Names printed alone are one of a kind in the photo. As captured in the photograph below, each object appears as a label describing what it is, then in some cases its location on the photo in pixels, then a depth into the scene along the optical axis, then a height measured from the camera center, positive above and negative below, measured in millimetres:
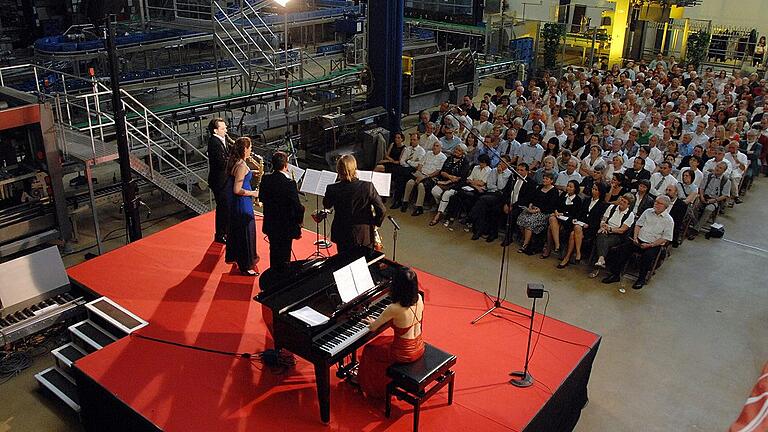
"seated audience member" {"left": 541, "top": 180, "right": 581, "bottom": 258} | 8375 -2750
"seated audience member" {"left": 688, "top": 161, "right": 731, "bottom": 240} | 9227 -2765
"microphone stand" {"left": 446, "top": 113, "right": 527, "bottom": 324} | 6293 -2994
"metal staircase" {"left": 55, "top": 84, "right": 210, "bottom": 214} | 8117 -2259
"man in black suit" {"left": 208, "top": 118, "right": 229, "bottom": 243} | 7070 -1893
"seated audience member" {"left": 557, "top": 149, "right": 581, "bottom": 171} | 9391 -2370
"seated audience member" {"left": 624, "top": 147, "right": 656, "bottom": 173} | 9242 -2367
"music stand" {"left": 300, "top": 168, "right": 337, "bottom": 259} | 7000 -2006
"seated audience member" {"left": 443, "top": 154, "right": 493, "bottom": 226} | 9297 -2750
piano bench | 4527 -2619
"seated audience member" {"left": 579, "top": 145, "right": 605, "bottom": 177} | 9133 -2357
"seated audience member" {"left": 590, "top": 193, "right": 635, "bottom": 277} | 7919 -2745
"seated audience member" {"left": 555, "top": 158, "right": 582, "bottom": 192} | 8805 -2429
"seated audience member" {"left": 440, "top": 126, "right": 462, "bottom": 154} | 10461 -2342
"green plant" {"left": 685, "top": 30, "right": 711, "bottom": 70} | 19406 -1568
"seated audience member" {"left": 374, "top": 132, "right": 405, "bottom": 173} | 10281 -2585
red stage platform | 4941 -3072
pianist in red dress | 4488 -2384
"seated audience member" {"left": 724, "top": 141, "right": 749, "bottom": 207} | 9680 -2451
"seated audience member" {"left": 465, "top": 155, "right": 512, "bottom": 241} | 9023 -2741
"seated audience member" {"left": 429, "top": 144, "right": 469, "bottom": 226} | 9562 -2704
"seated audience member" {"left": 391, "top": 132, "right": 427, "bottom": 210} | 10047 -2648
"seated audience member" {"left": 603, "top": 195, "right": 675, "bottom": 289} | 7707 -2850
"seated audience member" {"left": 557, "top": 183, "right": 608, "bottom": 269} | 8211 -2809
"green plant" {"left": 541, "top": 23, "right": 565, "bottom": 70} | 18141 -1355
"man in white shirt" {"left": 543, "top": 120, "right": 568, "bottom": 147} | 10703 -2253
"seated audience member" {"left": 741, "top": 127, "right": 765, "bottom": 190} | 10861 -2546
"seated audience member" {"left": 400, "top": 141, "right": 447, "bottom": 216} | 9812 -2702
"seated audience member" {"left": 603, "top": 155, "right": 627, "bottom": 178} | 8961 -2361
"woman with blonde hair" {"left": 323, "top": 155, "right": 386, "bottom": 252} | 6004 -1962
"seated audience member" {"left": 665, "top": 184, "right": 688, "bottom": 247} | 8172 -2658
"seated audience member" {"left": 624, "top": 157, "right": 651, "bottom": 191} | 8805 -2407
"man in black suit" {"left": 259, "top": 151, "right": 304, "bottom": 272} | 6031 -2031
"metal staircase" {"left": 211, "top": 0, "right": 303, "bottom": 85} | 11570 -1181
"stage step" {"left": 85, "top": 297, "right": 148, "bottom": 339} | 5938 -2967
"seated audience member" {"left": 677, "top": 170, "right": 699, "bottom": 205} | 8719 -2527
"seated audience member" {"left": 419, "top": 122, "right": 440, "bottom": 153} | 10334 -2303
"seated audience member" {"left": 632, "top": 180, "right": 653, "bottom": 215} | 8070 -2481
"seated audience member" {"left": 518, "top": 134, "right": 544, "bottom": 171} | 10016 -2391
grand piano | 4582 -2320
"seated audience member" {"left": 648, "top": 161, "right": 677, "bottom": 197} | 8625 -2393
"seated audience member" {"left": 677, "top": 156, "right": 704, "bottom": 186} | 8949 -2377
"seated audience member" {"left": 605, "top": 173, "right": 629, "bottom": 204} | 8344 -2453
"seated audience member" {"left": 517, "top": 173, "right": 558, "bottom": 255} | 8547 -2753
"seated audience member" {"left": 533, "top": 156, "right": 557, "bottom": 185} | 8734 -2322
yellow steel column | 20312 -1168
